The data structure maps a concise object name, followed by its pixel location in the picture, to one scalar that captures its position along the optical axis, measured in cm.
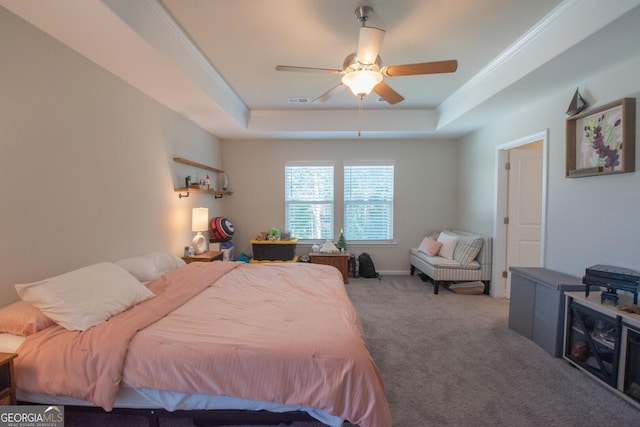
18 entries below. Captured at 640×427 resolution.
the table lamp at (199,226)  385
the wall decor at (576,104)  259
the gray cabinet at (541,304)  246
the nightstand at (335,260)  474
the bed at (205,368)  138
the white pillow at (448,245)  440
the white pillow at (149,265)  249
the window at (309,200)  529
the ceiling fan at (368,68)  204
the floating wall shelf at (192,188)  356
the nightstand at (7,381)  134
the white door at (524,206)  392
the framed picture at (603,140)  220
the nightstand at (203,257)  365
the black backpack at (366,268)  500
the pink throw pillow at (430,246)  461
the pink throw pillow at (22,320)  154
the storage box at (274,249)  480
